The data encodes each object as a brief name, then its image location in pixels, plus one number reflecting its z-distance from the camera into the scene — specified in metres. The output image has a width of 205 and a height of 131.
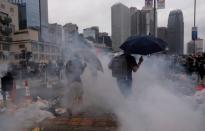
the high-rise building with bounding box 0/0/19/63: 53.34
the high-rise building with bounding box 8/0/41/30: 70.06
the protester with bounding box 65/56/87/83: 6.82
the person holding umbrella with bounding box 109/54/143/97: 6.69
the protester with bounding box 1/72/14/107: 8.44
